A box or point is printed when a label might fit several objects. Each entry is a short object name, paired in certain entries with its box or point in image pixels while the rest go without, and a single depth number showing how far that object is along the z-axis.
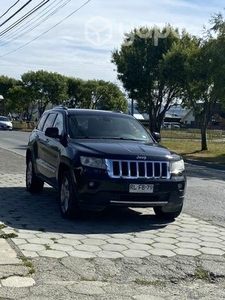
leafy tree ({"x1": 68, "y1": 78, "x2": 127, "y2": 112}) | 68.50
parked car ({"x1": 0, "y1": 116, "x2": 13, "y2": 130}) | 52.93
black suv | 7.41
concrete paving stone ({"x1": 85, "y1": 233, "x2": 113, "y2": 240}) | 6.76
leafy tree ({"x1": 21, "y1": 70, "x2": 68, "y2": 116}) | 63.38
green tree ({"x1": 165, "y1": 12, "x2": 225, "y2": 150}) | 24.47
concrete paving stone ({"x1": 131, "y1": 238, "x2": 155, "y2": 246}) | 6.64
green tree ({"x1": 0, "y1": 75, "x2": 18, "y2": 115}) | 77.25
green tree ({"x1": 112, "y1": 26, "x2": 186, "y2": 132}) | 36.00
